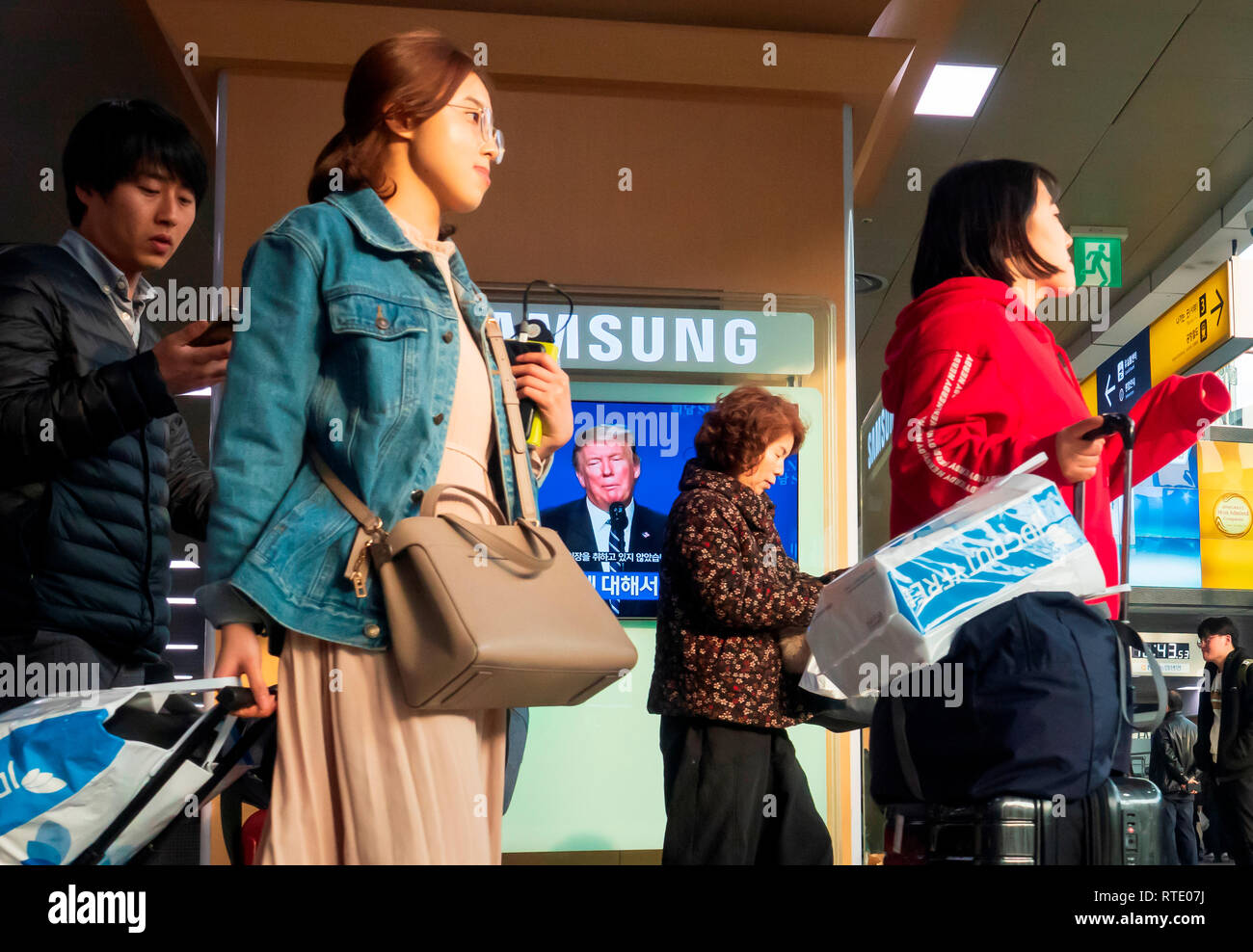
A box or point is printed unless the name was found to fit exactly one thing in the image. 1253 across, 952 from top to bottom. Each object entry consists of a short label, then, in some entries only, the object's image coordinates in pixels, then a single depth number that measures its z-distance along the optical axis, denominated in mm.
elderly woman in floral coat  3078
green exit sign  8820
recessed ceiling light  6691
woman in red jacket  2436
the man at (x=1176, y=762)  9344
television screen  5012
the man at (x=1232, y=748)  7680
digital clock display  13734
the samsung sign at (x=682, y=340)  5164
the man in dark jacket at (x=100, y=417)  2266
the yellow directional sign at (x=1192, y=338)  9008
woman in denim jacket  1773
